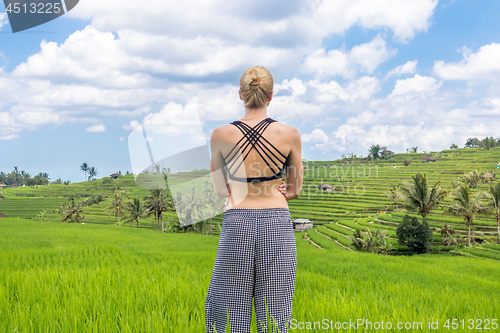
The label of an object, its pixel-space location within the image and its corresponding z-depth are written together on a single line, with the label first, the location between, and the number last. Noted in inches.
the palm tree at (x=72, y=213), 2190.0
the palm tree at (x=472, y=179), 2344.1
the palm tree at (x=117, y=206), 2143.2
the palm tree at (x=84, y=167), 5565.9
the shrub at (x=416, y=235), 1226.6
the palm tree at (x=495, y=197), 1379.2
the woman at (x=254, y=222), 70.7
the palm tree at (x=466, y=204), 1370.9
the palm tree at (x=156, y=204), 1761.6
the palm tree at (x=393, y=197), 2105.1
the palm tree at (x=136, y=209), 2094.5
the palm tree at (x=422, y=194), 1395.2
